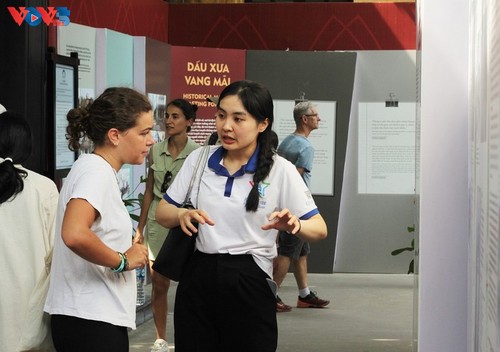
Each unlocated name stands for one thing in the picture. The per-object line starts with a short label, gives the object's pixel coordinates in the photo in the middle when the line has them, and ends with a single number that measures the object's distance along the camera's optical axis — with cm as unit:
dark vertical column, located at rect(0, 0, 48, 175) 669
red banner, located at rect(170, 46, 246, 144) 1088
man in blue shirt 819
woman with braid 347
